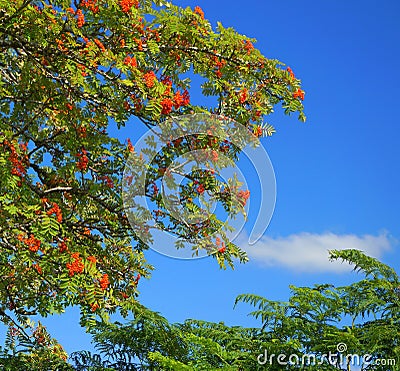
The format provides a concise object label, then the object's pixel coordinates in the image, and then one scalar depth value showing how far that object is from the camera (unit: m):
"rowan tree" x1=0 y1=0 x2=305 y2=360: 6.97
